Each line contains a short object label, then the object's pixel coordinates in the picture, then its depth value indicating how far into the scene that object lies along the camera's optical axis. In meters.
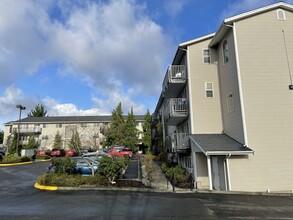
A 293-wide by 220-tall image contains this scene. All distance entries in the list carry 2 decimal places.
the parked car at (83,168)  16.26
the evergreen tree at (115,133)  42.12
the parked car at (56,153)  38.53
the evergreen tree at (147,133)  40.84
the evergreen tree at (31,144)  40.02
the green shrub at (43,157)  34.84
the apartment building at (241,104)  13.27
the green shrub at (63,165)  14.54
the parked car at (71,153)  39.67
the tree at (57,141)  46.40
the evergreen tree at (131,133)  42.47
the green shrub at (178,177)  14.90
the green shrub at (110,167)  13.71
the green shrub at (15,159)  29.28
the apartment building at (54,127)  49.26
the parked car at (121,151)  31.28
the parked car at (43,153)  38.83
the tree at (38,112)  69.81
